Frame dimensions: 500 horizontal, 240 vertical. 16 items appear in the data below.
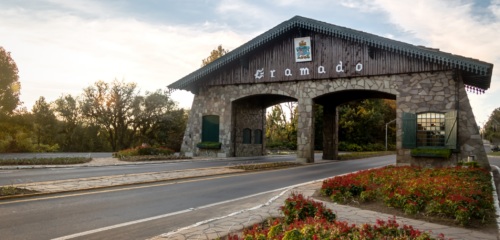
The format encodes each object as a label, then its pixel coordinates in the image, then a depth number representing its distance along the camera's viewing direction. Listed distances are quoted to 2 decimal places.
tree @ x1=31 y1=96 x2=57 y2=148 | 40.41
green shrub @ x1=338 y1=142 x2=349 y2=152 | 46.59
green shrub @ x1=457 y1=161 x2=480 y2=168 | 14.38
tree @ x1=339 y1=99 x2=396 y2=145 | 49.22
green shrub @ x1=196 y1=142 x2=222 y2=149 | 25.08
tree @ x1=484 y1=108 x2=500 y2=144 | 104.43
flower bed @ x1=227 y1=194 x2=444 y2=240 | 4.06
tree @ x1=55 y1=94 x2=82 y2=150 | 43.66
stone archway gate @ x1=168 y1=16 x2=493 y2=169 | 17.14
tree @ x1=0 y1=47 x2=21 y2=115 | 31.86
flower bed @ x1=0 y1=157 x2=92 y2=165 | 14.91
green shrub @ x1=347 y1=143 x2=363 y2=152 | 46.35
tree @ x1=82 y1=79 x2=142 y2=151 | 41.44
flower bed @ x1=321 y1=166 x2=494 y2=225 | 6.23
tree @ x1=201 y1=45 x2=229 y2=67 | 47.38
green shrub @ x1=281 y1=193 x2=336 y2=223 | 5.47
